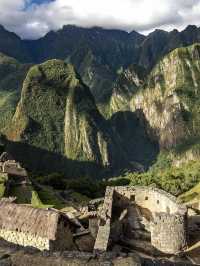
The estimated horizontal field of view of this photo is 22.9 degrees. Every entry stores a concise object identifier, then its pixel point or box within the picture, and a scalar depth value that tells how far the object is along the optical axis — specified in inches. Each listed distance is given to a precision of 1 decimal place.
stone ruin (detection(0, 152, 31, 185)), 1765.5
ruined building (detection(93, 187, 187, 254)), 871.7
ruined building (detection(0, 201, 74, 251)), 778.2
